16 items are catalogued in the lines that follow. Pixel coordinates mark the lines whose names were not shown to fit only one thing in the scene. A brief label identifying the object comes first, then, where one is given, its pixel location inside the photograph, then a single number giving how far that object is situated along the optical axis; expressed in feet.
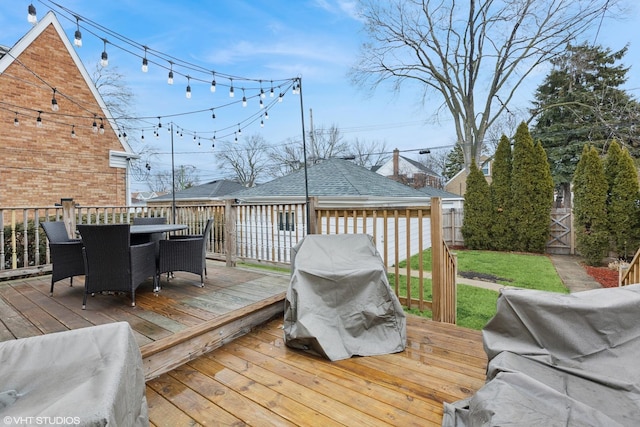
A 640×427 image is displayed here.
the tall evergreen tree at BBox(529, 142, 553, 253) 32.78
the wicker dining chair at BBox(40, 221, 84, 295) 10.13
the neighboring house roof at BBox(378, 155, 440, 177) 89.10
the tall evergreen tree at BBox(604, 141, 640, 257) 26.09
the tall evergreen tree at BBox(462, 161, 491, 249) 35.70
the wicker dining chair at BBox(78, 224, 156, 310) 8.96
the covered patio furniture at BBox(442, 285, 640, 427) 4.06
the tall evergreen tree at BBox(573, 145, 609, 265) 27.04
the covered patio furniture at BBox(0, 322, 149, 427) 2.97
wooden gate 32.86
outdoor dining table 10.30
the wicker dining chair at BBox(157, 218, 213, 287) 10.89
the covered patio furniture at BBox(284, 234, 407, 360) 7.76
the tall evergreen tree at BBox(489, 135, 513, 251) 34.53
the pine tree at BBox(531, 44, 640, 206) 41.50
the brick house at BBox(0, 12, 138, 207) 25.68
